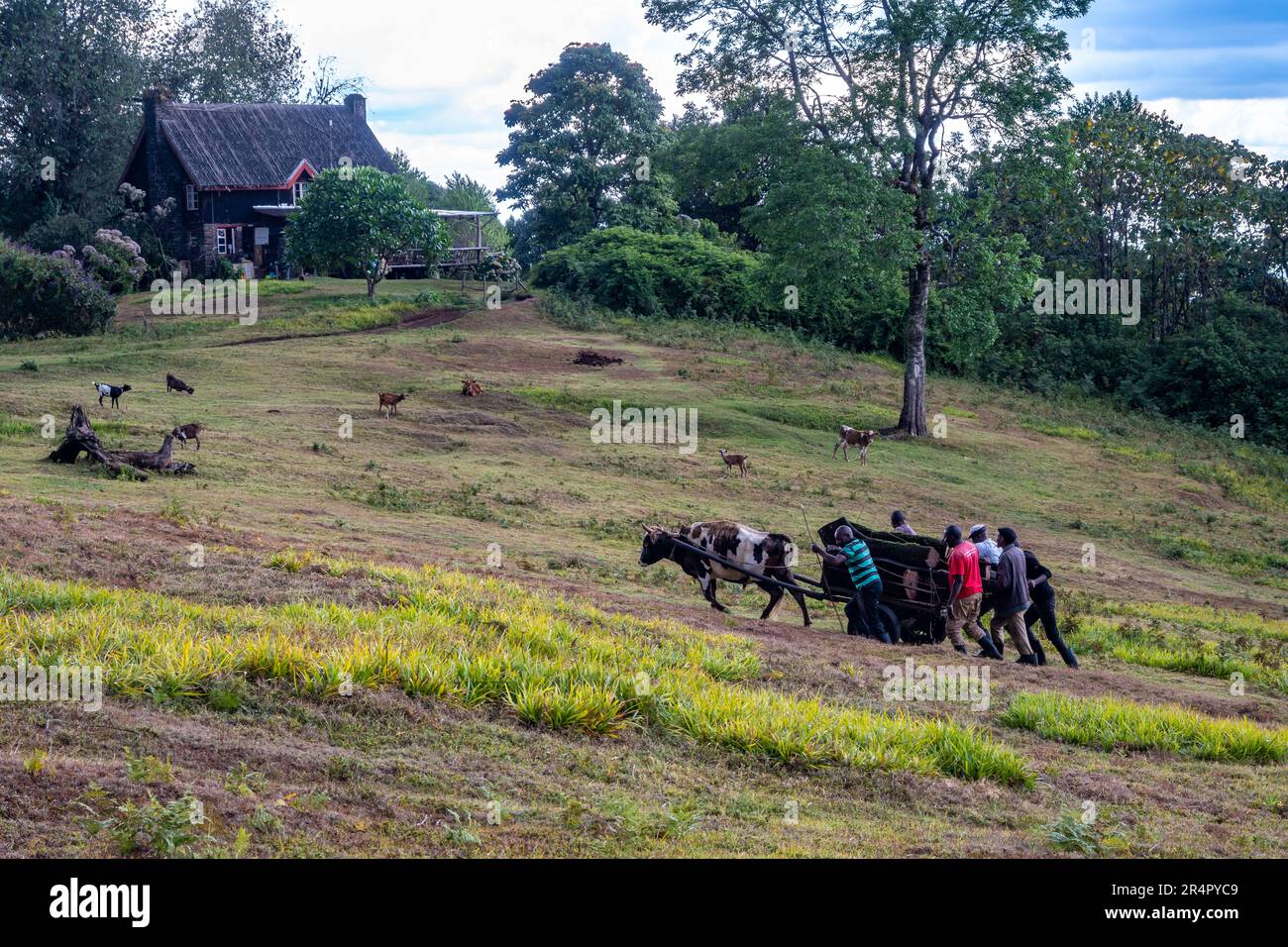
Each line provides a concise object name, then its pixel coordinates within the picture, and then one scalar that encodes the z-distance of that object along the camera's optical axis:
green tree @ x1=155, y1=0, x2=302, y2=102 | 79.19
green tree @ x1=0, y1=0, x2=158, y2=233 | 64.06
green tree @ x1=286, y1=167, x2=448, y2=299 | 50.16
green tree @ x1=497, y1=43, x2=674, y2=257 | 64.75
